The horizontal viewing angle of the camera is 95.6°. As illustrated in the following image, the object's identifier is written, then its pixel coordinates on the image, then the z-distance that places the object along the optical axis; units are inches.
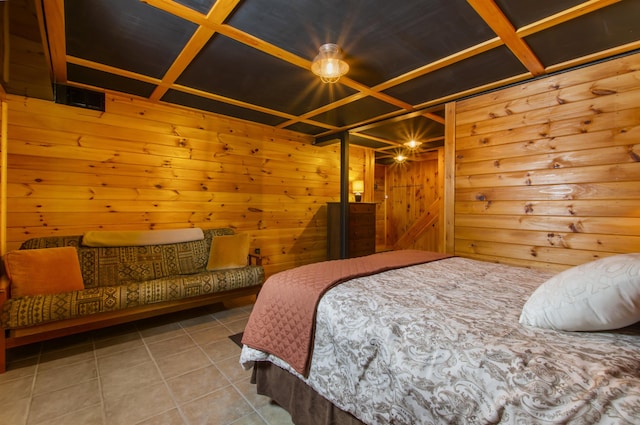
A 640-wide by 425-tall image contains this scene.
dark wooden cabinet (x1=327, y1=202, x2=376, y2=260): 178.7
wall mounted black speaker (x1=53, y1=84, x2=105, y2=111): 108.8
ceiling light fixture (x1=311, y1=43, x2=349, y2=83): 81.2
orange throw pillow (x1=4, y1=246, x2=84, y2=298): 83.3
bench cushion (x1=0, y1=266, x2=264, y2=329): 77.4
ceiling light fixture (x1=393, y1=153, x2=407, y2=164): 241.4
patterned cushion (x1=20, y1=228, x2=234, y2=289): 102.5
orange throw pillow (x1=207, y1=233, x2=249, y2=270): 125.6
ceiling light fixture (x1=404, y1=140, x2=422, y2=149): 195.3
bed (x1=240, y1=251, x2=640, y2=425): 30.4
